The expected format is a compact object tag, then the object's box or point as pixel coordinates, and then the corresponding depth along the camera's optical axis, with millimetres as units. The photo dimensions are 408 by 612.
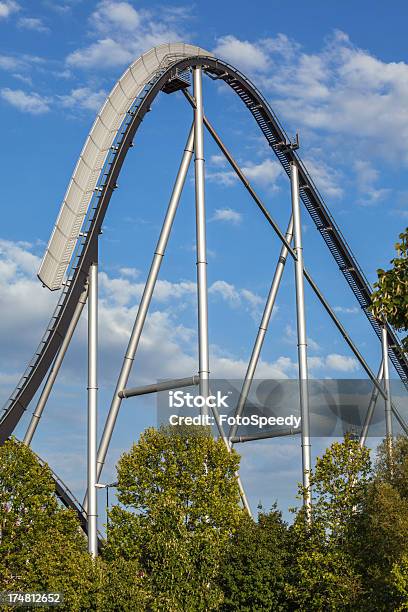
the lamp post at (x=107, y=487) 27250
